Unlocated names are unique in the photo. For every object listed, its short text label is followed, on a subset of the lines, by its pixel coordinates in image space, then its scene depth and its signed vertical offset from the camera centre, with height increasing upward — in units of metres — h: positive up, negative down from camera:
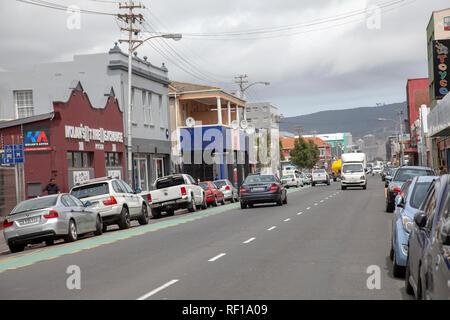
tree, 128.88 +2.04
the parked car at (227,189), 40.19 -1.20
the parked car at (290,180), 65.88 -1.34
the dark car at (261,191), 30.86 -1.08
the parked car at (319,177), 67.81 -1.21
